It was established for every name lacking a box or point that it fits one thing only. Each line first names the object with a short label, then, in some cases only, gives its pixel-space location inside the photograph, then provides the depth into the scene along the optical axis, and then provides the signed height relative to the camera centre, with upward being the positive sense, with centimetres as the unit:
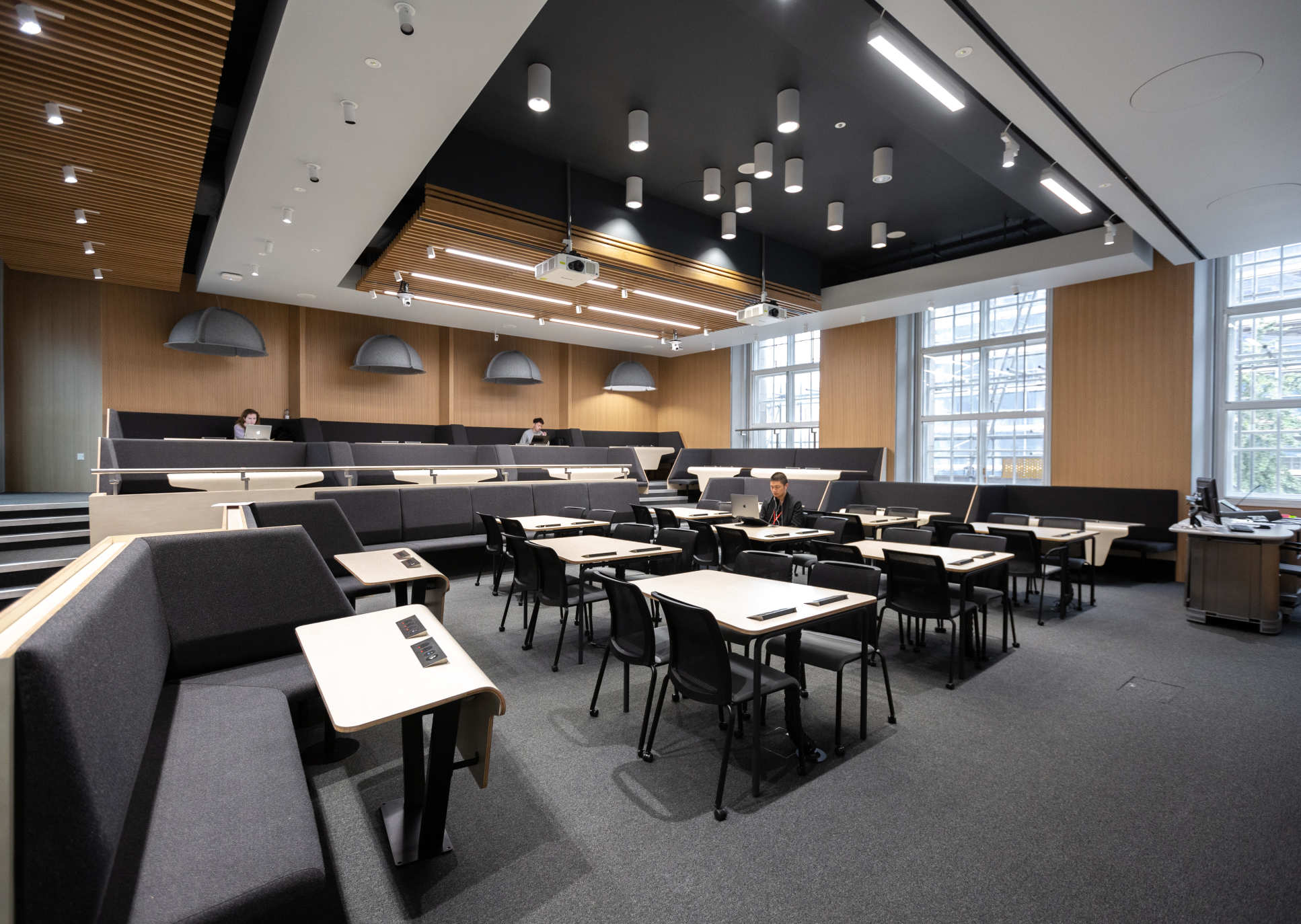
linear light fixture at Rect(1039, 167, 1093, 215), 568 +266
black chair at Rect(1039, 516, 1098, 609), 582 -113
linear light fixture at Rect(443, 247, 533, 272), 734 +249
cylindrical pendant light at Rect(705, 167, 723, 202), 675 +310
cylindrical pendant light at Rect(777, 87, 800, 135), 536 +317
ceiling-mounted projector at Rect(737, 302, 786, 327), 928 +226
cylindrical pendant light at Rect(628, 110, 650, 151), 575 +319
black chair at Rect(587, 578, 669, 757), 300 -98
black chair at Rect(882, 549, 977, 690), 391 -96
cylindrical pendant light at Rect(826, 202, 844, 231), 778 +314
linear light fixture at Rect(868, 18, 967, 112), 371 +260
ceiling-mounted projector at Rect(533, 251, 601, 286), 693 +217
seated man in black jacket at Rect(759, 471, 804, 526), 669 -65
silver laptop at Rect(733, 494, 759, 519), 681 -64
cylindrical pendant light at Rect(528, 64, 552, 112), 491 +311
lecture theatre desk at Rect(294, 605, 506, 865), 171 -72
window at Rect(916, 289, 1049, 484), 994 +110
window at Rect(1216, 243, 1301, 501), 753 +102
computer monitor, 563 -45
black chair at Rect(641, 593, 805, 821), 248 -99
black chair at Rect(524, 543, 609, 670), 418 -103
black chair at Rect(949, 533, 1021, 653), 429 -105
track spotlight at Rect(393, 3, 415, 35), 341 +256
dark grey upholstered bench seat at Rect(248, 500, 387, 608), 441 -56
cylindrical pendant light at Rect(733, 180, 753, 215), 721 +313
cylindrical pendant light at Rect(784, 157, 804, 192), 664 +317
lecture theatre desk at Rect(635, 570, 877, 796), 256 -76
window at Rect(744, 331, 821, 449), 1359 +147
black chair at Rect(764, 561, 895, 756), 306 -106
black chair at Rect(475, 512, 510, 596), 604 -99
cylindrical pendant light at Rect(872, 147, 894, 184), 648 +321
